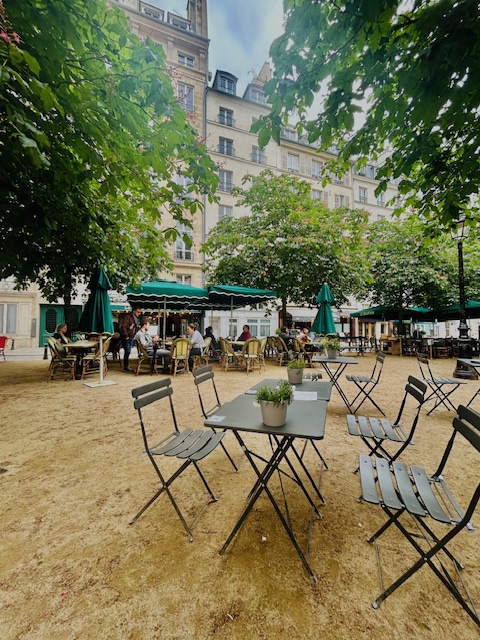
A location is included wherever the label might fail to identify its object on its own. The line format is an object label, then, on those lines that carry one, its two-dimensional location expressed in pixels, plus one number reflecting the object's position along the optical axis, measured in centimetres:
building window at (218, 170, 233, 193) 2273
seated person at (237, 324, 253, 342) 1151
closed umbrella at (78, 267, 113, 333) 732
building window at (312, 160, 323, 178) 2661
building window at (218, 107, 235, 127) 2318
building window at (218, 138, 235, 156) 2306
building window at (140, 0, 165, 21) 2149
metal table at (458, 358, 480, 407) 506
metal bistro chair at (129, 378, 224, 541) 215
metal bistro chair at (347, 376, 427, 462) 263
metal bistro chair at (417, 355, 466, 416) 500
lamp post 844
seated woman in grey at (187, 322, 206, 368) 898
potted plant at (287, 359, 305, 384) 344
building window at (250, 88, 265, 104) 2539
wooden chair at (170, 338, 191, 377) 828
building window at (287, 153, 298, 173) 2588
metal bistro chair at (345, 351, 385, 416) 466
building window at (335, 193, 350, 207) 2794
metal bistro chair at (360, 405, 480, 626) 150
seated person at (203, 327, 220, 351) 1151
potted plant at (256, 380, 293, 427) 195
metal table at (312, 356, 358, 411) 543
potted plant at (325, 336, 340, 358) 593
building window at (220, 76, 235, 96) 2403
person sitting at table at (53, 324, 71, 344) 924
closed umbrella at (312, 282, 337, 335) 1081
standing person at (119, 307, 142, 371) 997
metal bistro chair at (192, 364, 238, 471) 302
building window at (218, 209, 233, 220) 2248
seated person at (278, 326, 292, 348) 1185
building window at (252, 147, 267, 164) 2409
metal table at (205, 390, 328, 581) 182
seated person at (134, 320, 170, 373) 862
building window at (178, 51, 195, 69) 2184
